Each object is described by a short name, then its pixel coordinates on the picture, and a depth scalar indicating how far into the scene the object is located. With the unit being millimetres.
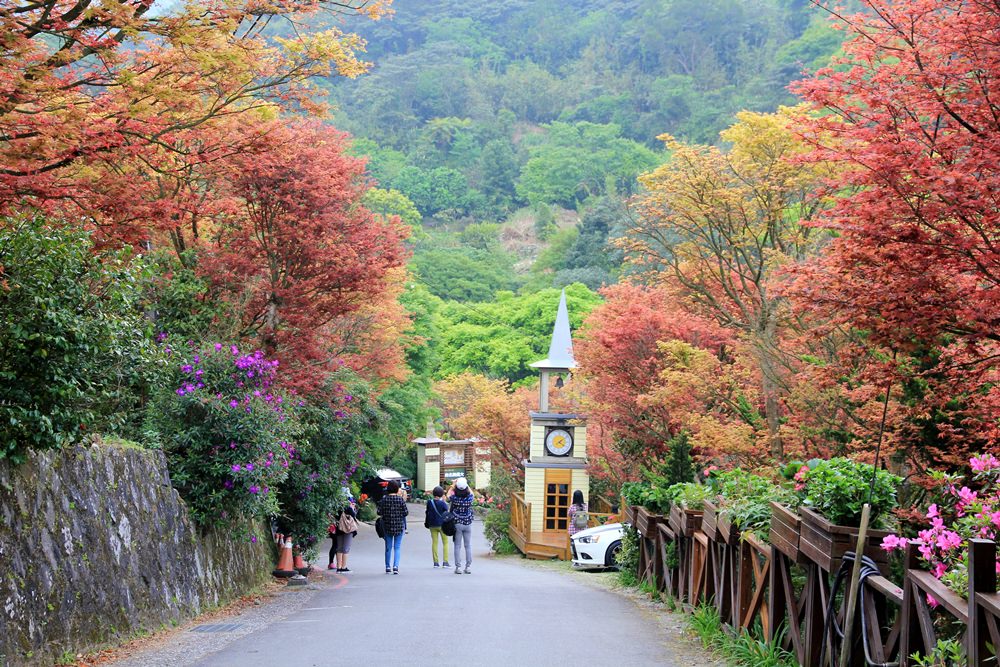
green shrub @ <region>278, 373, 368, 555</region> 16172
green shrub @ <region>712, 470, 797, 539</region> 7945
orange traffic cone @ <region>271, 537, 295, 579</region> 16281
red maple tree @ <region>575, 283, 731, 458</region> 21516
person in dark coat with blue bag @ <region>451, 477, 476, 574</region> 16891
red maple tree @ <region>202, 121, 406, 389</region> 15266
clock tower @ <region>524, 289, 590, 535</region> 28078
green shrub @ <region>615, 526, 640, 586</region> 14492
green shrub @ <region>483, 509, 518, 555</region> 28391
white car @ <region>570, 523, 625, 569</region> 20156
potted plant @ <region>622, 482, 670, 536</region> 12758
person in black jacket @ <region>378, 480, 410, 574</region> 16781
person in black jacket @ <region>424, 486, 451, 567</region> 17547
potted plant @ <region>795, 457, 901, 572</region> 5848
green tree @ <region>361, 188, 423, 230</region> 53212
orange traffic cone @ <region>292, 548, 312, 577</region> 16656
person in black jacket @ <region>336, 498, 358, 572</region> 18297
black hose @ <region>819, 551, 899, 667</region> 5457
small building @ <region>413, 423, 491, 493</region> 51906
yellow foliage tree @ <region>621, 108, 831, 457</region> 16938
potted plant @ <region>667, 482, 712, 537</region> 10500
